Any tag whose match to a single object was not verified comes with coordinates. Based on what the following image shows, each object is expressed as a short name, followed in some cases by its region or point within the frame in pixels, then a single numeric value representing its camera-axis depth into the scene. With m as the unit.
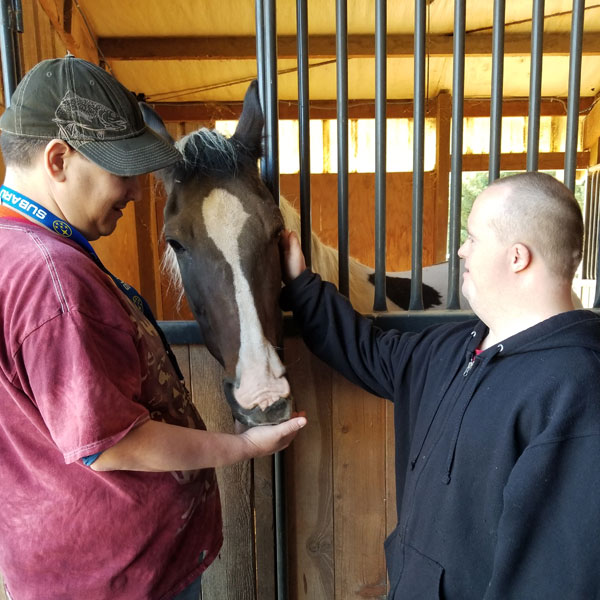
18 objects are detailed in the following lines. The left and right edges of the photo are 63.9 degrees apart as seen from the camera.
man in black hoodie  0.83
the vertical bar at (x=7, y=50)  1.32
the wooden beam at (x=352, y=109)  6.84
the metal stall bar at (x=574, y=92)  1.51
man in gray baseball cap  0.75
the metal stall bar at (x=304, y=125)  1.46
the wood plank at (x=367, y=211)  6.86
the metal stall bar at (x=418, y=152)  1.49
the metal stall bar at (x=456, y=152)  1.49
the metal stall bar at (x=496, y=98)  1.52
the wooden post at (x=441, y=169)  6.85
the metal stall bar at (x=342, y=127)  1.47
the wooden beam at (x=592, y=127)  7.06
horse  1.12
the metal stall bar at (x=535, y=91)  1.51
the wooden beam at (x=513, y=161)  6.71
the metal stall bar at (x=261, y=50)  1.43
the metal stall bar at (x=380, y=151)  1.48
